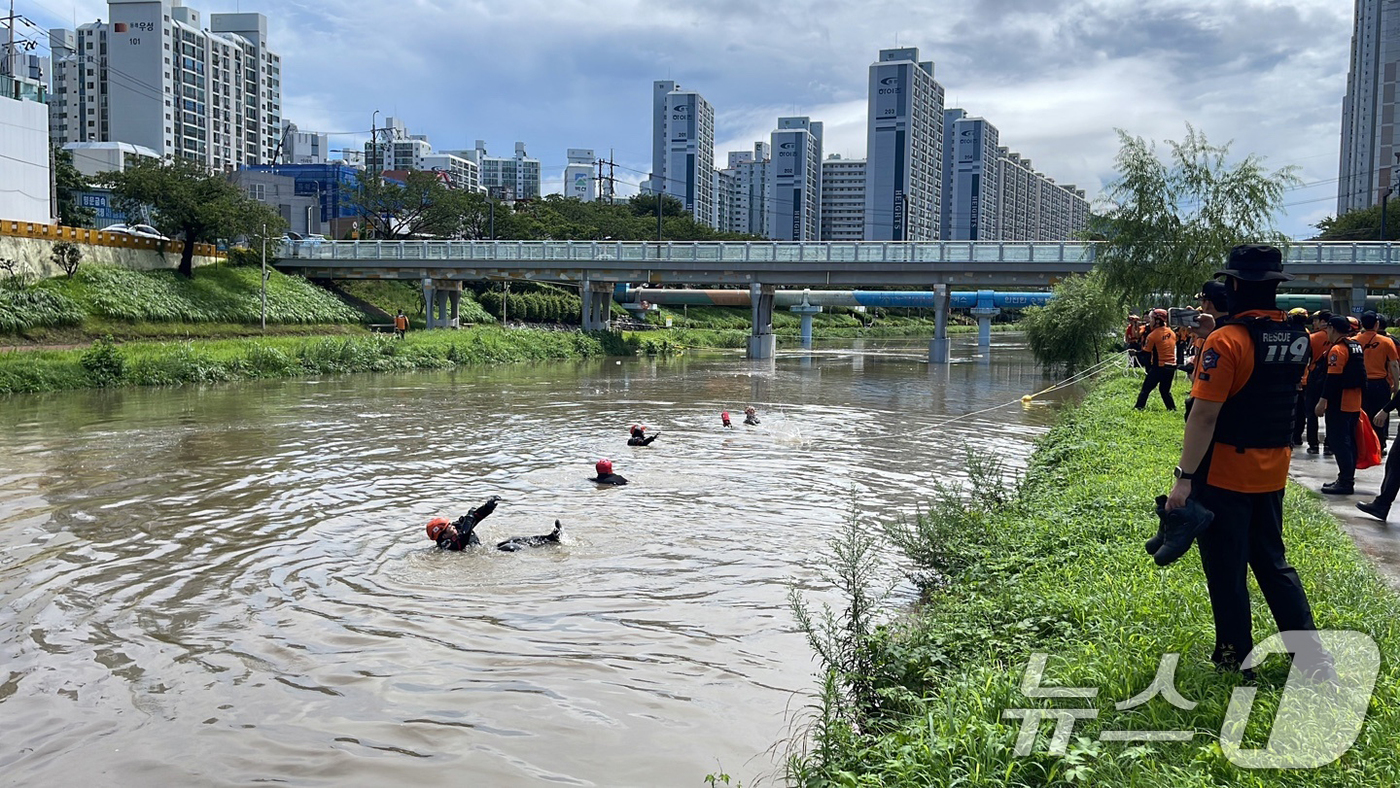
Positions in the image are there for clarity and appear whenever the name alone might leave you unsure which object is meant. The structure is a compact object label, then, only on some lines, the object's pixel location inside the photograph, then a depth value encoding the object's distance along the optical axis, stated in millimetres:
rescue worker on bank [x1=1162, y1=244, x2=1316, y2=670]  4910
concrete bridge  50594
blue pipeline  82188
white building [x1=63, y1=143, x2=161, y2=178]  91438
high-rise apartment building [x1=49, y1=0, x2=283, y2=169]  130875
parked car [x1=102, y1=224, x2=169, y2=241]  48594
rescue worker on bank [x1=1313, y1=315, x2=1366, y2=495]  10703
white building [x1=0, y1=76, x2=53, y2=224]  44062
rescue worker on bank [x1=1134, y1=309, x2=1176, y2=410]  17375
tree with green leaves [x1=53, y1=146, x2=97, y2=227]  61562
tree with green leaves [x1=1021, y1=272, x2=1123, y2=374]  36781
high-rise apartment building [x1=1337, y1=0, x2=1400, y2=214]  104750
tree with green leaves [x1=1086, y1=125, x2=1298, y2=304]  28375
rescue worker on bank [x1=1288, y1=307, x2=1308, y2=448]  11958
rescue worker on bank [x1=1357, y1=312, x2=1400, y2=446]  11508
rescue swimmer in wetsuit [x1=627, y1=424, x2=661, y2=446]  18438
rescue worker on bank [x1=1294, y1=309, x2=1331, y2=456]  11656
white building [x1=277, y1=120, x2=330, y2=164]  168988
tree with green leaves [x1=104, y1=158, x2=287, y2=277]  48188
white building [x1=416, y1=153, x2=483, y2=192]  185875
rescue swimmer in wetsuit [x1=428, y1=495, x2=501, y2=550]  10258
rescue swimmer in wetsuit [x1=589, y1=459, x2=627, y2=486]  14305
